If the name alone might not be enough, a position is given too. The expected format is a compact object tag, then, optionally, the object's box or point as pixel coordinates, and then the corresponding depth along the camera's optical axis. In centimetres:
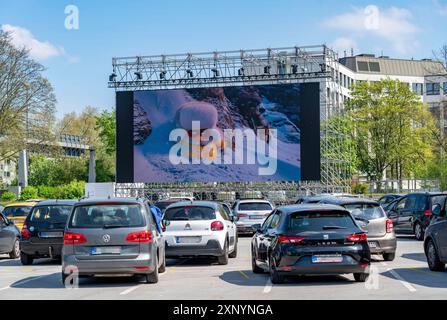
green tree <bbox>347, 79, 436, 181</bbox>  8112
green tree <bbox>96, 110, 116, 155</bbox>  9606
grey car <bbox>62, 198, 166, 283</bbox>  1530
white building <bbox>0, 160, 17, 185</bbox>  13775
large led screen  4853
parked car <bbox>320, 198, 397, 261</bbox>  2014
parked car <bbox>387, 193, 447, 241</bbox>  2912
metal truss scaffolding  4946
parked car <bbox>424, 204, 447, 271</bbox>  1703
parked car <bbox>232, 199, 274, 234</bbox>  3228
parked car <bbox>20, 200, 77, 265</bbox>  2120
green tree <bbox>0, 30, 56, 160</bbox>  5916
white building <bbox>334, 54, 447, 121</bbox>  11731
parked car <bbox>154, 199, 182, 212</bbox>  3815
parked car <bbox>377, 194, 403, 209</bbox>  3912
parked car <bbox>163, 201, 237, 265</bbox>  1953
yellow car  3156
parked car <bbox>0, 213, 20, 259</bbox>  2308
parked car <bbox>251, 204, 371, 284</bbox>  1485
